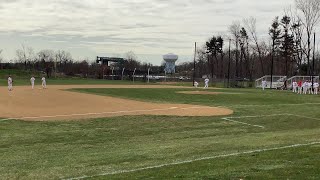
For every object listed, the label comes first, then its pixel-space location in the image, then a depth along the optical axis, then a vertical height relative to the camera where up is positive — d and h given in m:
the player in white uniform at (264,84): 62.70 -1.42
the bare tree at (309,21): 78.38 +9.65
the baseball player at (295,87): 53.92 -1.58
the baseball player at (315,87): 50.89 -1.49
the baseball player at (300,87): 52.23 -1.54
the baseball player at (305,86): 51.31 -1.45
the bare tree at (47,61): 107.24 +3.69
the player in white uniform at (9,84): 42.21 -0.95
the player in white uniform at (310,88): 51.94 -1.66
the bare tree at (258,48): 95.87 +5.84
